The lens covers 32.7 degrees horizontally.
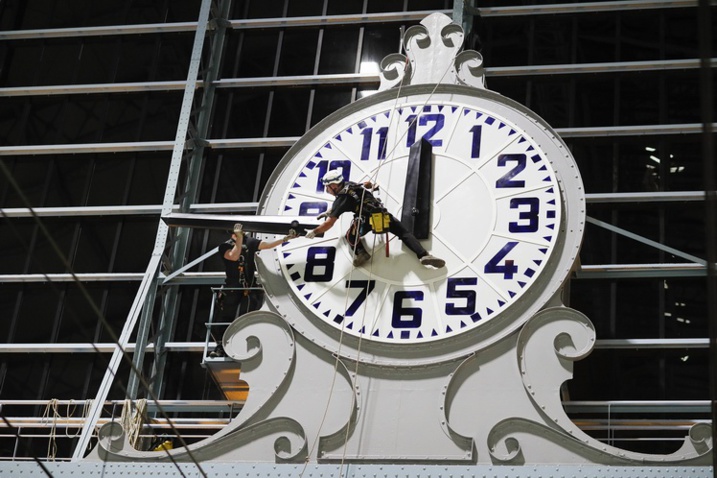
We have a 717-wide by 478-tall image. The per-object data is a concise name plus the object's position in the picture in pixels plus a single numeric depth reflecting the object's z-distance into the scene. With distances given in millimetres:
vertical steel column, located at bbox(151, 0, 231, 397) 15500
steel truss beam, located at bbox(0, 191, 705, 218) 15188
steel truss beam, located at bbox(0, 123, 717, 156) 15547
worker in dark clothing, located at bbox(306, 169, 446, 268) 11508
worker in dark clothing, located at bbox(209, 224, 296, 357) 12102
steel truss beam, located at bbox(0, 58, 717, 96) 15945
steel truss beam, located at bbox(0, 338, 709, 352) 14047
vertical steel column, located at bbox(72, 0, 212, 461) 12352
